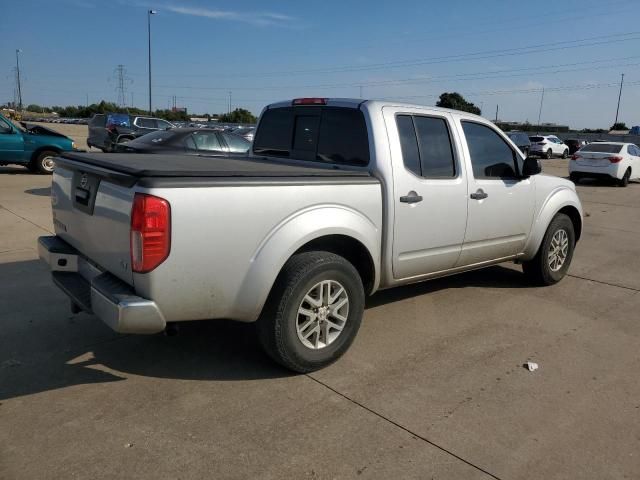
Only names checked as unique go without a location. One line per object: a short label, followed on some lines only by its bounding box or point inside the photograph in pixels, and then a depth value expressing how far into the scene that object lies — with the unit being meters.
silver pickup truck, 3.02
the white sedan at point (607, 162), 18.45
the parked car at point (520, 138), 29.54
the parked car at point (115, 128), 17.89
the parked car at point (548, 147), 34.83
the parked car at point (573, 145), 40.28
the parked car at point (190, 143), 10.75
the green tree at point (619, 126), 91.00
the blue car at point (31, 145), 13.92
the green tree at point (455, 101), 63.49
